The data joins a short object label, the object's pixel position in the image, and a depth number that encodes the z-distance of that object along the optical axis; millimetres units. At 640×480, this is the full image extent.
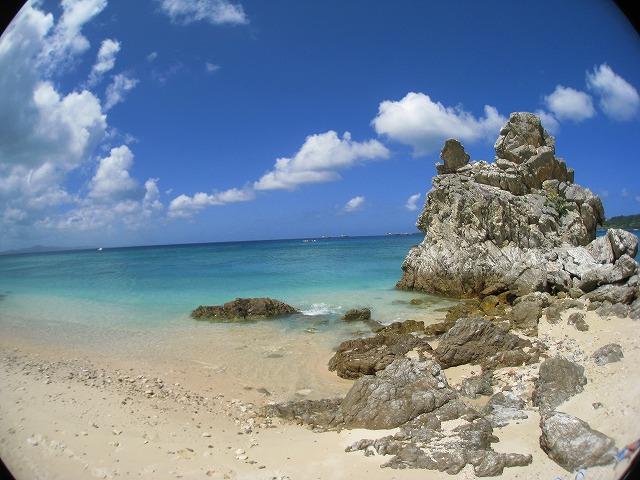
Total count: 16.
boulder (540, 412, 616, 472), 3373
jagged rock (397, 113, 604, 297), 18422
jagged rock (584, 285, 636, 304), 7016
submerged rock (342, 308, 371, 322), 16875
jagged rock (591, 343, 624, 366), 4742
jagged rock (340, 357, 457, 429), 6148
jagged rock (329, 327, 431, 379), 10008
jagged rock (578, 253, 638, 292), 9659
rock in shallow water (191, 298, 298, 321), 18266
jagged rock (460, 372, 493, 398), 7324
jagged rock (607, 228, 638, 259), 11328
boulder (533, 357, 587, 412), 5168
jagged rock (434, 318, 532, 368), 9461
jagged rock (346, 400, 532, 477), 4215
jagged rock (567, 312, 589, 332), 8355
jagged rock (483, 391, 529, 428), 5352
